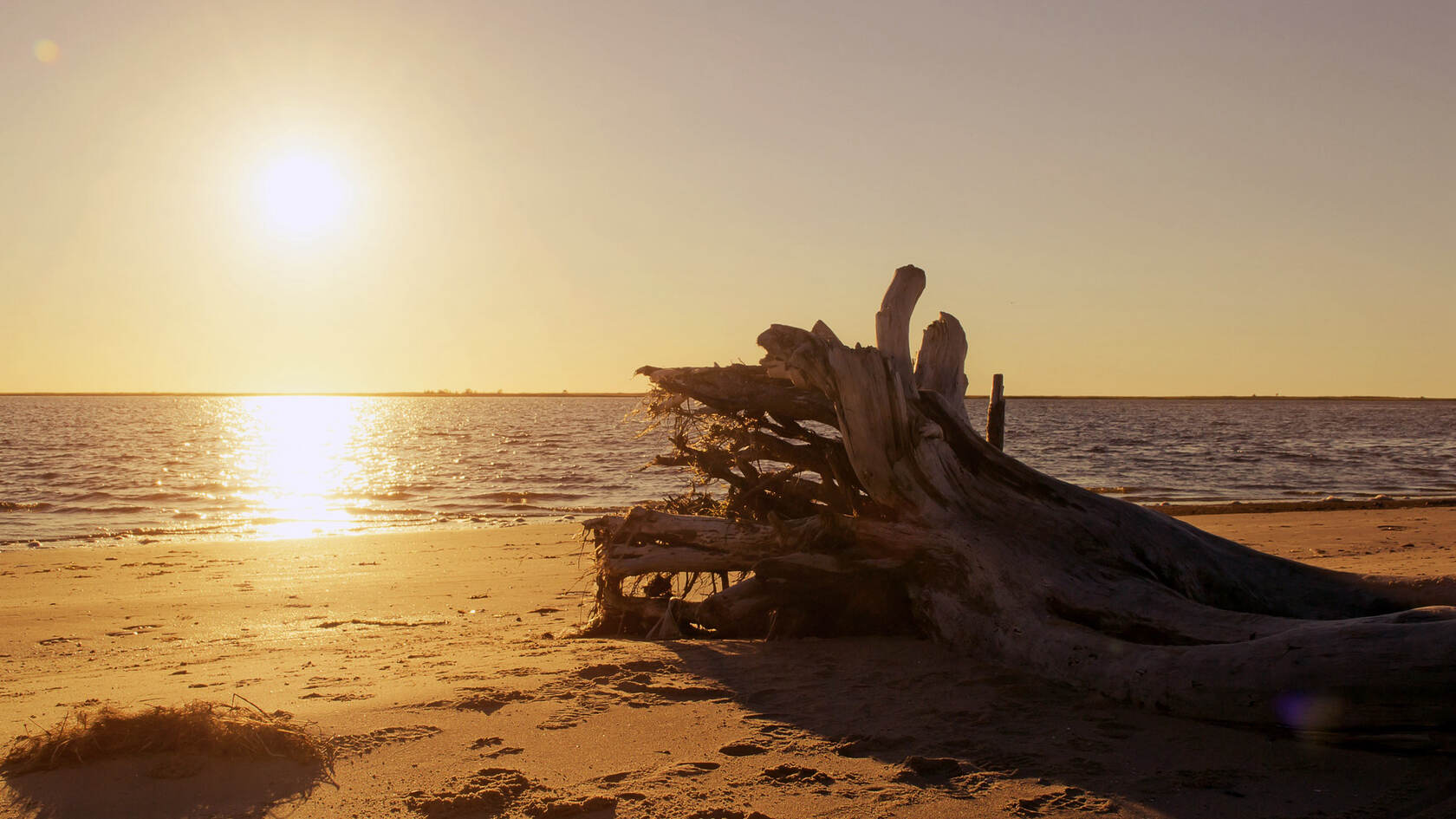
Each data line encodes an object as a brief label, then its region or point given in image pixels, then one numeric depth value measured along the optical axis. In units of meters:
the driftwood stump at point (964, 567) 4.57
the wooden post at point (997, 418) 14.77
